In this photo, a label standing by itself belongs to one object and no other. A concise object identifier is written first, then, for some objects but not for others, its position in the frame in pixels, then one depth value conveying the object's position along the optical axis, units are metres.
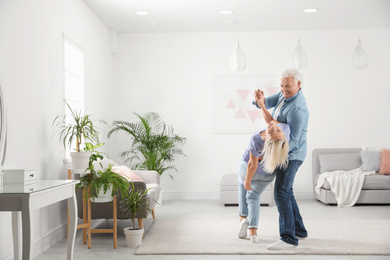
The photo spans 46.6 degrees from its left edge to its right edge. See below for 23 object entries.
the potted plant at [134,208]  4.12
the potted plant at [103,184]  3.96
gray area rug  3.84
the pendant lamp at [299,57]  5.09
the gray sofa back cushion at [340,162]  7.10
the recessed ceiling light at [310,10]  6.30
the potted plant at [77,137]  4.23
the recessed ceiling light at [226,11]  6.35
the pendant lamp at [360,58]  5.13
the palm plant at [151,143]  6.88
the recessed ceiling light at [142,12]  6.30
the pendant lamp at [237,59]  4.90
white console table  2.46
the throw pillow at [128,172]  5.11
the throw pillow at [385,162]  6.69
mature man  3.69
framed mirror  3.08
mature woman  3.53
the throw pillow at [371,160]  6.82
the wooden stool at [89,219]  4.08
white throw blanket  6.50
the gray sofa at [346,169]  6.55
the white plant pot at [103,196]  4.05
